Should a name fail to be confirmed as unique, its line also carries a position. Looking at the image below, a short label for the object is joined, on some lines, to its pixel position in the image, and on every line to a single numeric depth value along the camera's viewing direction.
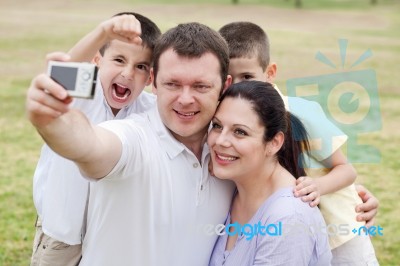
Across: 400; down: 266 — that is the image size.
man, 2.87
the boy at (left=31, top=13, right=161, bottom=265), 3.50
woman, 2.89
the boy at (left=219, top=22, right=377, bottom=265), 3.43
